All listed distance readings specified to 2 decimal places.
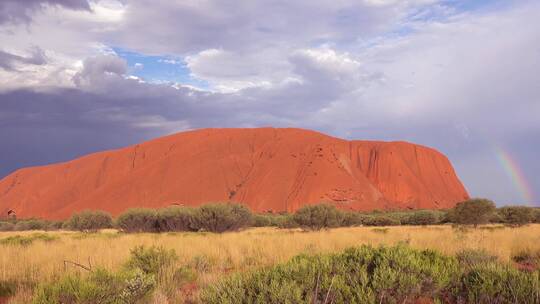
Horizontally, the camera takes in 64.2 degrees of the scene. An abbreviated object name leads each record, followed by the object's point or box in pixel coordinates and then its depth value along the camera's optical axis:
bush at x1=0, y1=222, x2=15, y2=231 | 53.12
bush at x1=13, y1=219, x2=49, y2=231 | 52.03
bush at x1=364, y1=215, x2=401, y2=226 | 43.44
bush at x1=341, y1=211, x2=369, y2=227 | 40.04
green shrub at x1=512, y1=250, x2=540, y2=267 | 10.16
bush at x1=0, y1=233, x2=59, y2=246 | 16.61
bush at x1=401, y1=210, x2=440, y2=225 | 45.31
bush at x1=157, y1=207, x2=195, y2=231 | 29.85
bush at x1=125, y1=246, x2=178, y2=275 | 8.99
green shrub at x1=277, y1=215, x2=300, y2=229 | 31.34
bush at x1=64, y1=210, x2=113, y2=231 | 37.44
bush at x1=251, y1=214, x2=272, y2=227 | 45.11
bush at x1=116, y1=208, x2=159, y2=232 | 30.44
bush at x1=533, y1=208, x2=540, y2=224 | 41.77
